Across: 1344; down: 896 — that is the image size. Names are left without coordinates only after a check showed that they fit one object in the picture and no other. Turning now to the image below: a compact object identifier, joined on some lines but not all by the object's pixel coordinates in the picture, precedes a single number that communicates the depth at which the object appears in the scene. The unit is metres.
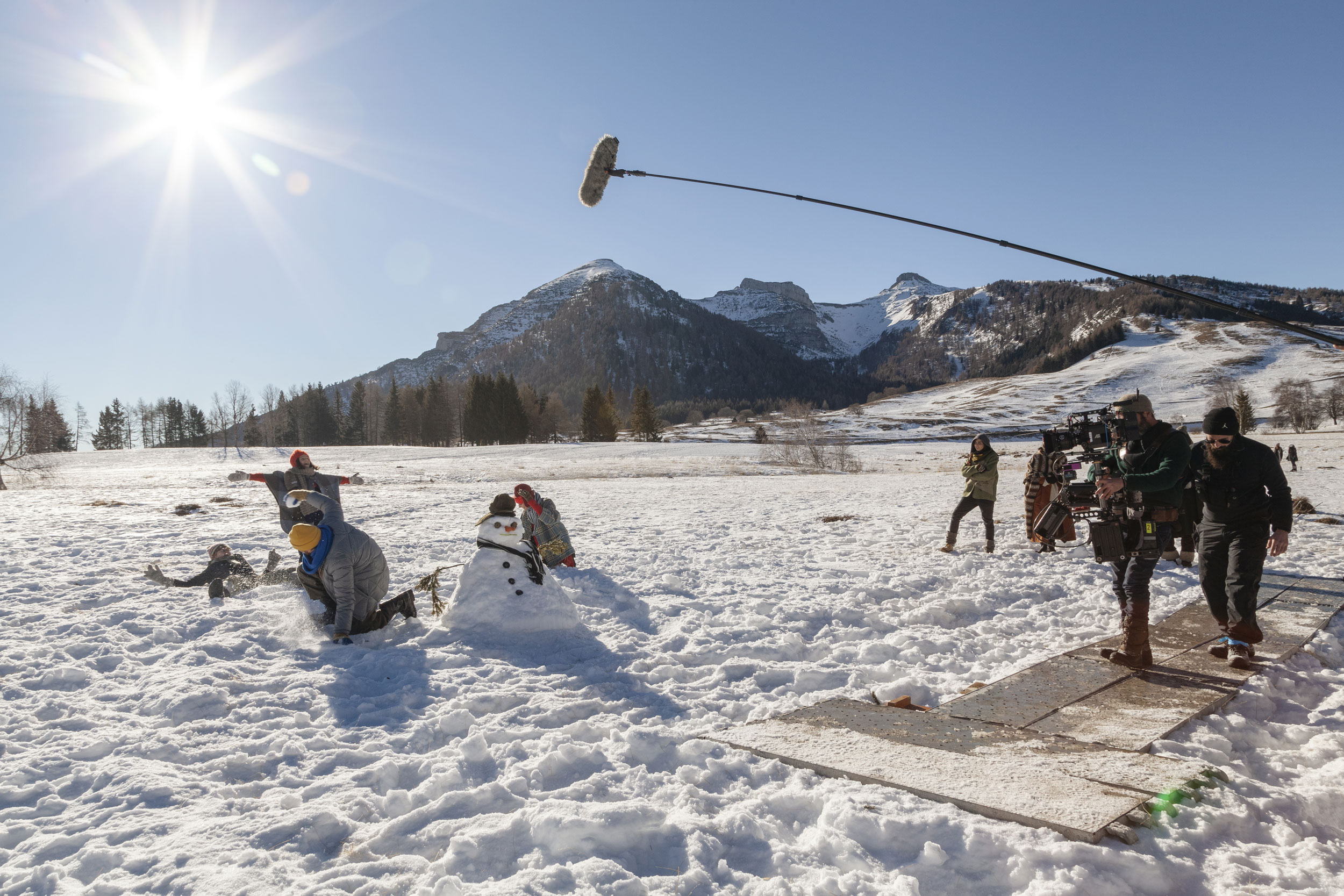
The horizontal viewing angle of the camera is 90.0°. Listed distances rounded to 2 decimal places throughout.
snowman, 6.72
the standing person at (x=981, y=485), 10.93
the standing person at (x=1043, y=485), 8.96
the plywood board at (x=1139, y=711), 4.30
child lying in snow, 8.51
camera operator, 5.41
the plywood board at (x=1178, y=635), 5.98
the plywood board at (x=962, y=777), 3.23
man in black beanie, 5.43
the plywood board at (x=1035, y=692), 4.71
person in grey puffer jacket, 6.55
